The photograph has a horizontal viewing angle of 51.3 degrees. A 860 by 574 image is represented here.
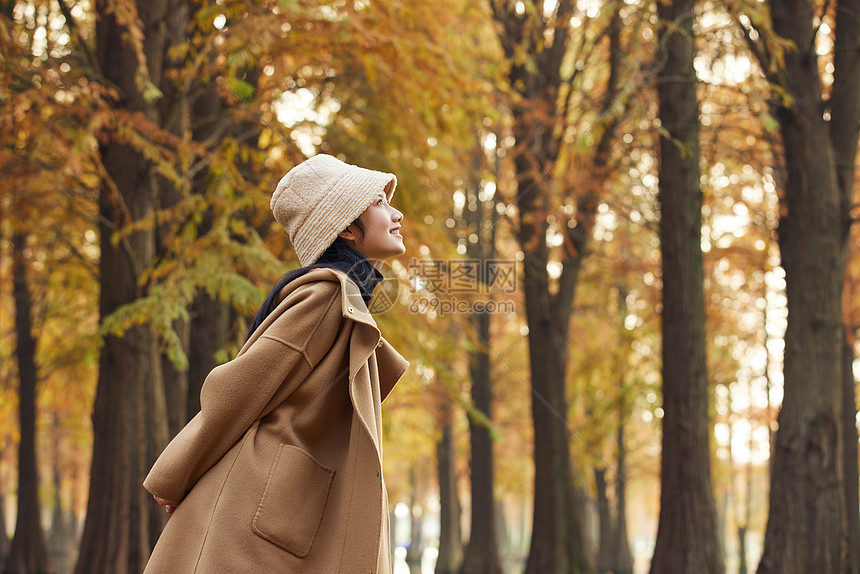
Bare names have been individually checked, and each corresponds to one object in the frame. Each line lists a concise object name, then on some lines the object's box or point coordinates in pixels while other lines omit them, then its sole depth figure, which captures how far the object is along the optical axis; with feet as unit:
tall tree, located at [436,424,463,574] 61.72
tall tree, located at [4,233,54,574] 47.24
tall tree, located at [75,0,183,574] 25.95
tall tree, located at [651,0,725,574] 25.84
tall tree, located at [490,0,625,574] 37.65
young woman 7.61
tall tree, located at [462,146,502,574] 53.42
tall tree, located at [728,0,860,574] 24.29
